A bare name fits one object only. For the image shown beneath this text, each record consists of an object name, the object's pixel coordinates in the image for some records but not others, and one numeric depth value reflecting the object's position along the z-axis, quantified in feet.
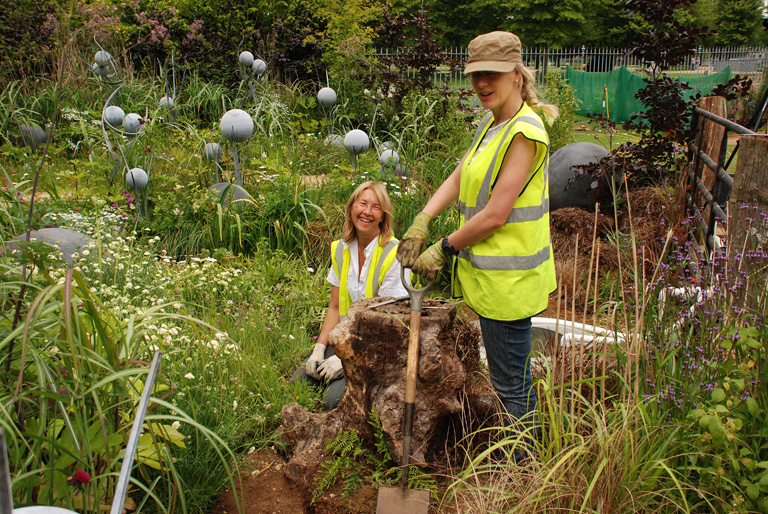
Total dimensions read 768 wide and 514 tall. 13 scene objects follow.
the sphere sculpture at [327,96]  23.03
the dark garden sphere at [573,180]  18.60
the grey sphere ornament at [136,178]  16.78
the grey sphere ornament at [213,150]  19.17
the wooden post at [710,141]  14.12
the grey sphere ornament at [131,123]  19.19
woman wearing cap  7.45
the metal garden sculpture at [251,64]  23.29
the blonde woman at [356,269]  10.49
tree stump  8.30
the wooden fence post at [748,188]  8.41
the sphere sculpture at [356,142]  17.94
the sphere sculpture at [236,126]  16.66
